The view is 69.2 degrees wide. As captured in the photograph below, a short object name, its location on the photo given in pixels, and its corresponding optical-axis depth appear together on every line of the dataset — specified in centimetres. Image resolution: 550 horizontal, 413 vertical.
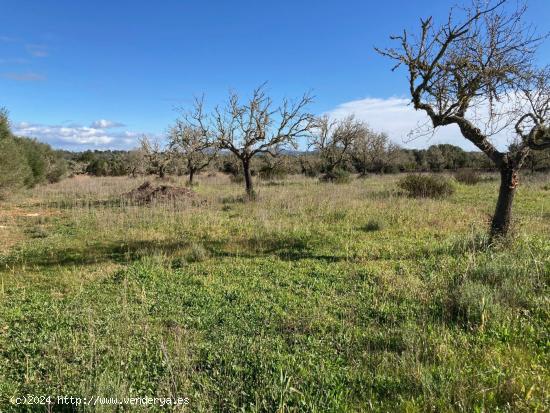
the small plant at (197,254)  798
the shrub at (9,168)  1513
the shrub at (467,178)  2569
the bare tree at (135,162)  3881
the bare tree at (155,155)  3397
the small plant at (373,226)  1053
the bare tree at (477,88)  760
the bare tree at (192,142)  1927
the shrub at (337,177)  2987
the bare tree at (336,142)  3353
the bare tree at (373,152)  4012
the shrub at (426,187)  1819
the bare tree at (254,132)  1845
